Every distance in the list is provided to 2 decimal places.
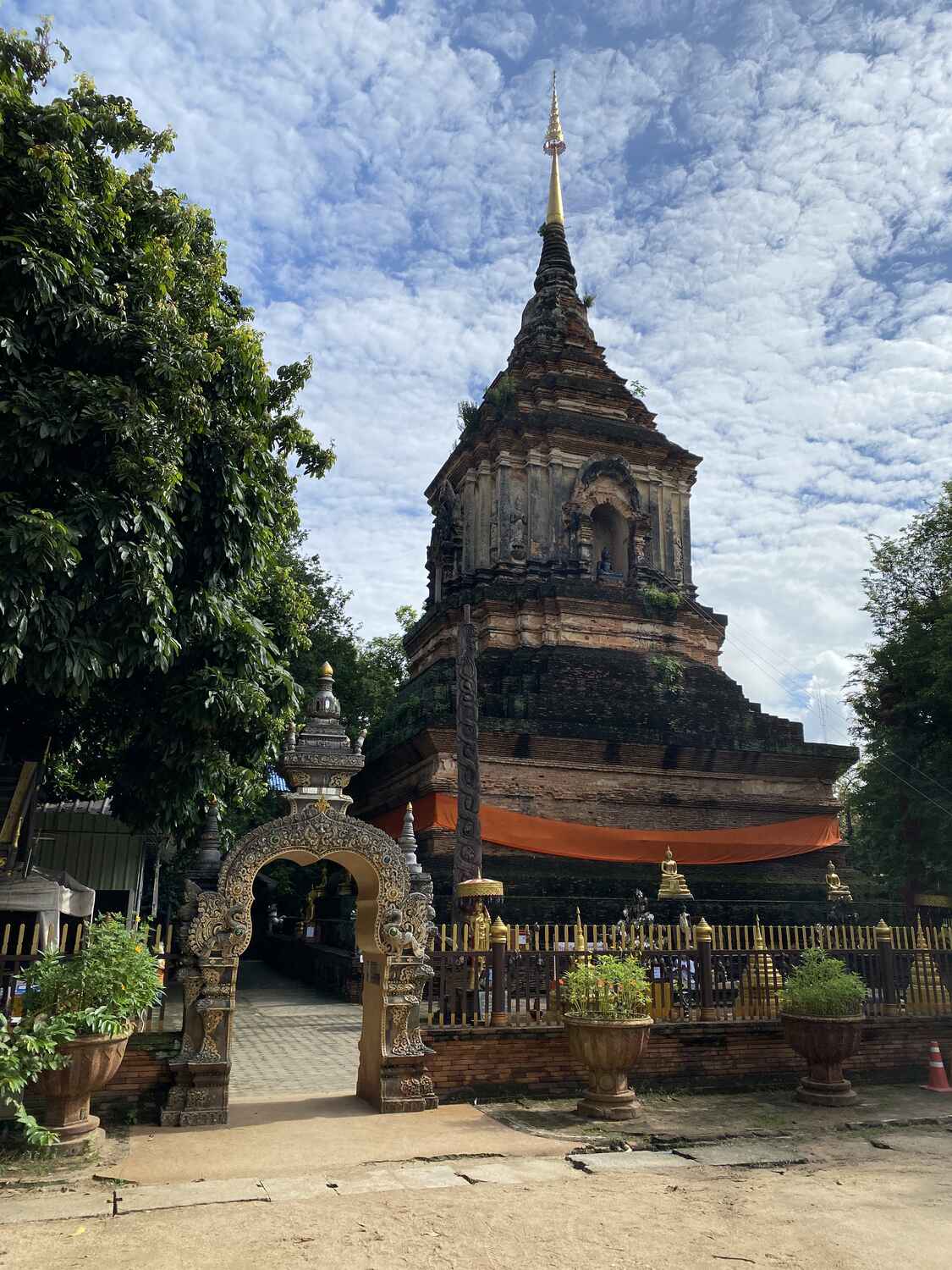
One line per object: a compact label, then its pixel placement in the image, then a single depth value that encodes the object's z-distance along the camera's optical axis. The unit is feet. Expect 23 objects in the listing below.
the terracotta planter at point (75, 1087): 25.09
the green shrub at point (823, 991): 34.47
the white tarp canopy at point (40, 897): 32.99
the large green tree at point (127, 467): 31.91
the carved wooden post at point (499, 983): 33.99
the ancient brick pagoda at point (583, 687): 65.16
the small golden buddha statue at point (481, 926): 37.88
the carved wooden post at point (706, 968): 36.58
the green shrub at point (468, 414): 91.56
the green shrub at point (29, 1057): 23.63
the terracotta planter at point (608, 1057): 30.89
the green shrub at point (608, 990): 31.58
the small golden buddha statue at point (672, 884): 60.59
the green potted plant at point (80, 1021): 24.67
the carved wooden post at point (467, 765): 49.52
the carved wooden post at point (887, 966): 39.86
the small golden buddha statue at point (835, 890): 65.82
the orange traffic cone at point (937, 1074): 37.22
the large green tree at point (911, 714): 81.20
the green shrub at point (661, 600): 81.10
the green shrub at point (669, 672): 75.82
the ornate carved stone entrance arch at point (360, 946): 29.45
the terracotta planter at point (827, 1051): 34.06
